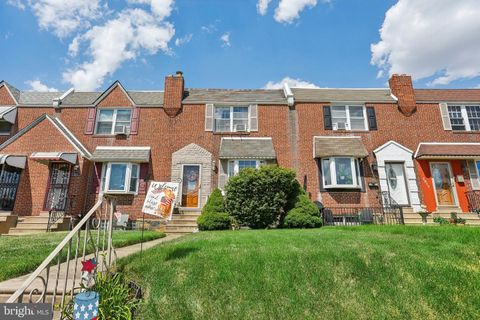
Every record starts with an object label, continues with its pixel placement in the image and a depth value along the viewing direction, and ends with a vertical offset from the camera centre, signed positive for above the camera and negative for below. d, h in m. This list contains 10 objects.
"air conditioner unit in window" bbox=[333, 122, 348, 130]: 16.55 +5.32
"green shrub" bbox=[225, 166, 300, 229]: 11.38 +0.65
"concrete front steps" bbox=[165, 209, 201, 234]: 12.41 -0.61
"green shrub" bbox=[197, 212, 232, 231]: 11.02 -0.41
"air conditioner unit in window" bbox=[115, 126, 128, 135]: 16.30 +5.08
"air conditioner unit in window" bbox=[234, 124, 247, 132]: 16.61 +5.26
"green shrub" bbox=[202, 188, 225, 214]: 11.54 +0.36
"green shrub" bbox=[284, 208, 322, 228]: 11.08 -0.38
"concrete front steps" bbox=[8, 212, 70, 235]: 12.45 -0.62
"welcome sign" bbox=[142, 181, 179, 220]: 5.75 +0.25
